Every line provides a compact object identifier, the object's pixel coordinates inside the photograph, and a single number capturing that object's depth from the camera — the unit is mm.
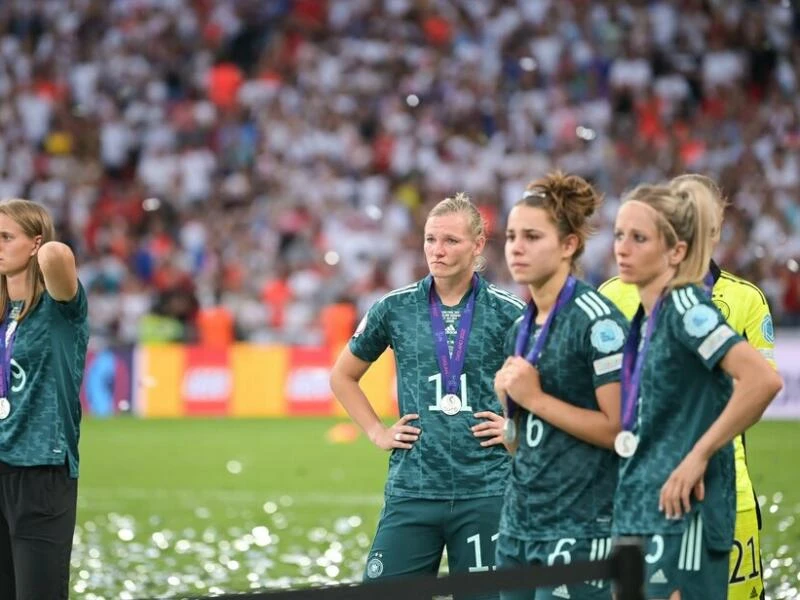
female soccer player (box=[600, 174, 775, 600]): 12094
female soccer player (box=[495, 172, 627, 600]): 10086
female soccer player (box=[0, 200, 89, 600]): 12125
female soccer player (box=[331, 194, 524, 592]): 12305
